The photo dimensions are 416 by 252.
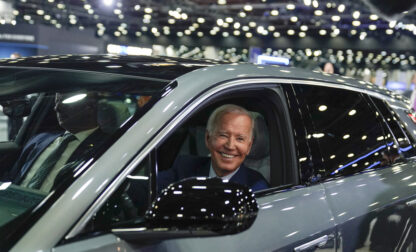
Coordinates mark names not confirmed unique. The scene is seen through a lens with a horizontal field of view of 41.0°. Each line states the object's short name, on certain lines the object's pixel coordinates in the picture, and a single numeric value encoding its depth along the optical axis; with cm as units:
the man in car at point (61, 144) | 197
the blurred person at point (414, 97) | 811
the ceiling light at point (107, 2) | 2113
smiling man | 236
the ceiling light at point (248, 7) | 2439
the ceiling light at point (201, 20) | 2810
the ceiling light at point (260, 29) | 2973
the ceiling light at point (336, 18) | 2388
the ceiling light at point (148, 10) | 2616
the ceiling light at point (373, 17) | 2235
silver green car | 152
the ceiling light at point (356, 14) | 2171
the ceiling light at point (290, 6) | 2254
